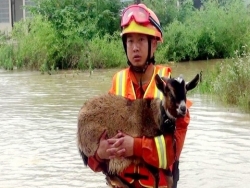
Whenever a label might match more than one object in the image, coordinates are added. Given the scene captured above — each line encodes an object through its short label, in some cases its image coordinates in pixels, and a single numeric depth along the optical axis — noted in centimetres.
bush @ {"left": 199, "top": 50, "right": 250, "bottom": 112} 1111
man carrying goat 279
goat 281
